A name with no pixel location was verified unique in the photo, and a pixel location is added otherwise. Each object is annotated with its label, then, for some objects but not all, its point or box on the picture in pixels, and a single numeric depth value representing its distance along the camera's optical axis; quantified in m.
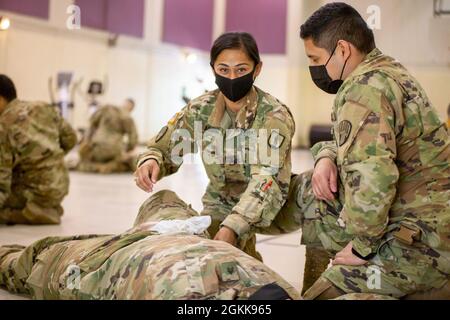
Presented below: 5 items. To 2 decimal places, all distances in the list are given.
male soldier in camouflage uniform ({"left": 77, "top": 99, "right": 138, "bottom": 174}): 8.44
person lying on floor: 1.66
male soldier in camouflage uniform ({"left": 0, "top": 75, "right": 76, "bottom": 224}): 3.94
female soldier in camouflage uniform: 2.51
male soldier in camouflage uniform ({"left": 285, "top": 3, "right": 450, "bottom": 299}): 1.84
